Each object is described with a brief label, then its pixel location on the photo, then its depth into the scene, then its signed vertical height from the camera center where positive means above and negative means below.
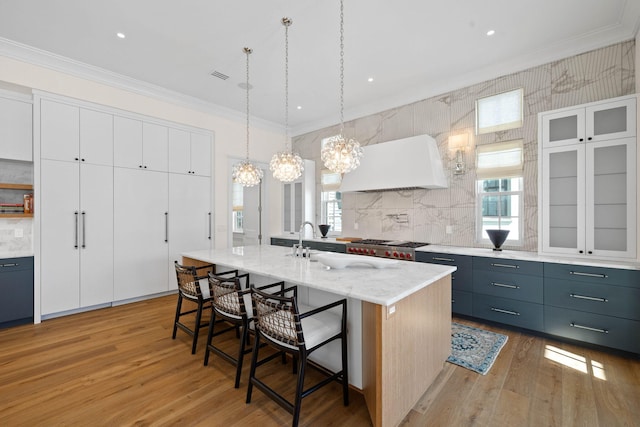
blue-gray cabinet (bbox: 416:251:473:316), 3.40 -0.85
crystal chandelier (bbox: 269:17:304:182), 3.04 +0.51
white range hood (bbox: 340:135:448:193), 3.88 +0.67
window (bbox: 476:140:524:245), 3.56 +0.30
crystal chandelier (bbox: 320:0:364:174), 2.58 +0.54
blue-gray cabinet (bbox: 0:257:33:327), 3.19 -0.92
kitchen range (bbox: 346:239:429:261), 3.87 -0.53
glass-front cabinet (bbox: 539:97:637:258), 2.73 +0.28
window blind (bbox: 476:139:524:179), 3.56 +0.69
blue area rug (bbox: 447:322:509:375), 2.47 -1.32
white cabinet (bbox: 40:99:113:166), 3.47 +1.01
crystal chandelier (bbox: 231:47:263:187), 3.42 +0.46
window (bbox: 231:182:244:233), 6.72 +0.11
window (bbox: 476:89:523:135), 3.58 +1.32
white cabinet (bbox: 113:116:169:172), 4.04 +1.01
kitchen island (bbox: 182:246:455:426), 1.64 -0.74
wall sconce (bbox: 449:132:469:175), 3.96 +0.92
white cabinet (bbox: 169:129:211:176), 4.58 +1.00
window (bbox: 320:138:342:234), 5.58 +0.22
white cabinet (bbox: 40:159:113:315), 3.48 -0.31
